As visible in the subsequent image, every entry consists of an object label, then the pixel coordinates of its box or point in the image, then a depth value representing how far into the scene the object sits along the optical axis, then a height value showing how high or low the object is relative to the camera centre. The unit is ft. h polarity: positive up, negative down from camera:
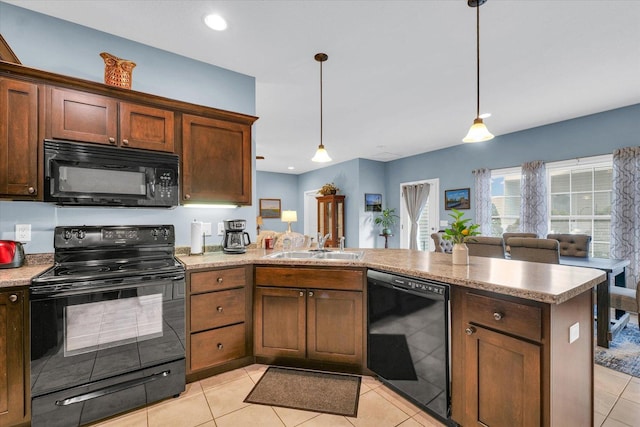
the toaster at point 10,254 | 5.95 -0.89
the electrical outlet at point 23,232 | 6.59 -0.46
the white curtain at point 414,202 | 21.39 +0.80
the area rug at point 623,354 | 7.85 -4.25
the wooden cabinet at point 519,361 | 4.17 -2.40
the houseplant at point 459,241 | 6.25 -0.64
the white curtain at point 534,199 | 14.78 +0.72
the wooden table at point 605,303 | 8.84 -2.82
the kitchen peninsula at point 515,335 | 4.17 -2.00
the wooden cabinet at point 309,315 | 7.23 -2.69
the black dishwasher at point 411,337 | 5.46 -2.66
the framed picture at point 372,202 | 22.68 +0.85
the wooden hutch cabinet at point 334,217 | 23.39 -0.37
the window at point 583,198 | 13.25 +0.72
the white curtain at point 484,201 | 17.22 +0.71
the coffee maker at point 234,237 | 8.71 -0.76
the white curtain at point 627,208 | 11.93 +0.20
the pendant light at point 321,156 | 9.90 +1.97
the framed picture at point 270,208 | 28.76 +0.46
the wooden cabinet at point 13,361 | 5.10 -2.69
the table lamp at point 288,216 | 22.22 -0.28
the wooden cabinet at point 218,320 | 6.98 -2.77
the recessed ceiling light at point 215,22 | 6.98 +4.79
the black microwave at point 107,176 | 6.29 +0.88
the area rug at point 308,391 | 6.29 -4.28
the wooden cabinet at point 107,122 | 6.37 +2.20
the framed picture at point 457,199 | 18.30 +0.91
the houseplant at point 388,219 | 22.82 -0.52
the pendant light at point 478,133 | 7.25 +2.05
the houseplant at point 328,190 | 23.59 +1.91
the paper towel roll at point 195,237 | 8.32 -0.72
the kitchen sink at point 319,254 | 8.75 -1.31
